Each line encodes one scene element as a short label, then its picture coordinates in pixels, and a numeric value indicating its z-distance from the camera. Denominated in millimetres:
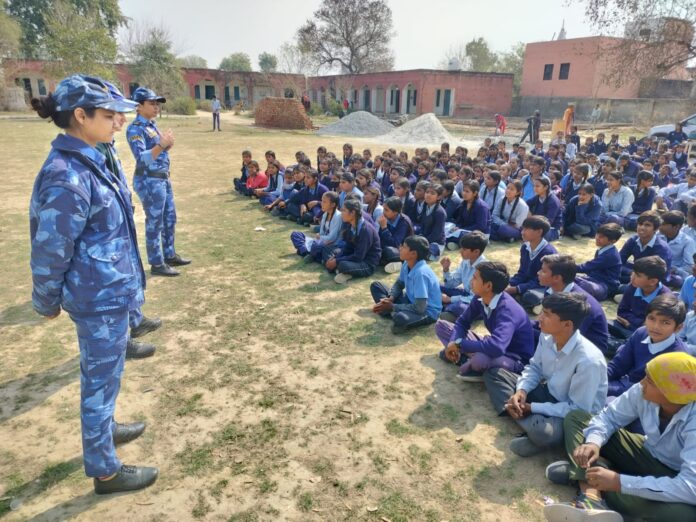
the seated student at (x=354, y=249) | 5637
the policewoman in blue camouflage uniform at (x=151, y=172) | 4883
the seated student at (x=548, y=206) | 7342
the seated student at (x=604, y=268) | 5035
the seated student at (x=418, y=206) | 6891
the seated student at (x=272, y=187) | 9250
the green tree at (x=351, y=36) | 42938
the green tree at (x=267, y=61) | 66375
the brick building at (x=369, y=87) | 33688
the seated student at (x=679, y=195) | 7757
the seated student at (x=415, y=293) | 4344
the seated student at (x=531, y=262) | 4831
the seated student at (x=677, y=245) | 5471
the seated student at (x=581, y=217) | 7656
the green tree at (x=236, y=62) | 68000
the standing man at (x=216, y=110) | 23812
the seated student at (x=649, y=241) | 5031
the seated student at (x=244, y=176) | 9930
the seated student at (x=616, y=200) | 7977
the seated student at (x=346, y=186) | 7480
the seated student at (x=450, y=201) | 7652
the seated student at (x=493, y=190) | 7738
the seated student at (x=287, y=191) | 8453
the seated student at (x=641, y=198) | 7965
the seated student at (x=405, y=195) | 7250
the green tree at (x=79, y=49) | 28844
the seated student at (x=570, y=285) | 3602
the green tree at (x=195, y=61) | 69212
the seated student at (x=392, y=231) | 6105
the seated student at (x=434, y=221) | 6496
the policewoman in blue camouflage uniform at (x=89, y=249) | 2105
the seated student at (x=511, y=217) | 7293
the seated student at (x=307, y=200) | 8078
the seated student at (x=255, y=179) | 9906
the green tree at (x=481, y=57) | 54781
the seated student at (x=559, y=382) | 2850
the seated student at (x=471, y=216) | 6980
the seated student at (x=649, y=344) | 2932
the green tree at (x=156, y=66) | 36594
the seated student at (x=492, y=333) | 3436
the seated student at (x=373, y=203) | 6898
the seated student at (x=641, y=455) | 2178
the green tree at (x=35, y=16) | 36750
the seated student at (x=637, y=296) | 3936
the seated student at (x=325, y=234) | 6047
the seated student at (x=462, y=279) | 4422
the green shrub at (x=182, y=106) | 34656
